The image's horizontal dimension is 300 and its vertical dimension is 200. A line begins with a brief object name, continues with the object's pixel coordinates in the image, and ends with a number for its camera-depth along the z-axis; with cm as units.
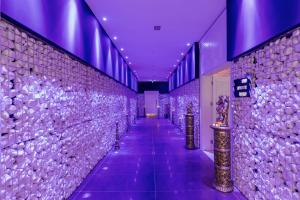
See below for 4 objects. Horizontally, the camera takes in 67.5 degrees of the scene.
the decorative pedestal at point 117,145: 661
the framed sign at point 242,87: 316
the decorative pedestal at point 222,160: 357
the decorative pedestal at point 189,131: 676
